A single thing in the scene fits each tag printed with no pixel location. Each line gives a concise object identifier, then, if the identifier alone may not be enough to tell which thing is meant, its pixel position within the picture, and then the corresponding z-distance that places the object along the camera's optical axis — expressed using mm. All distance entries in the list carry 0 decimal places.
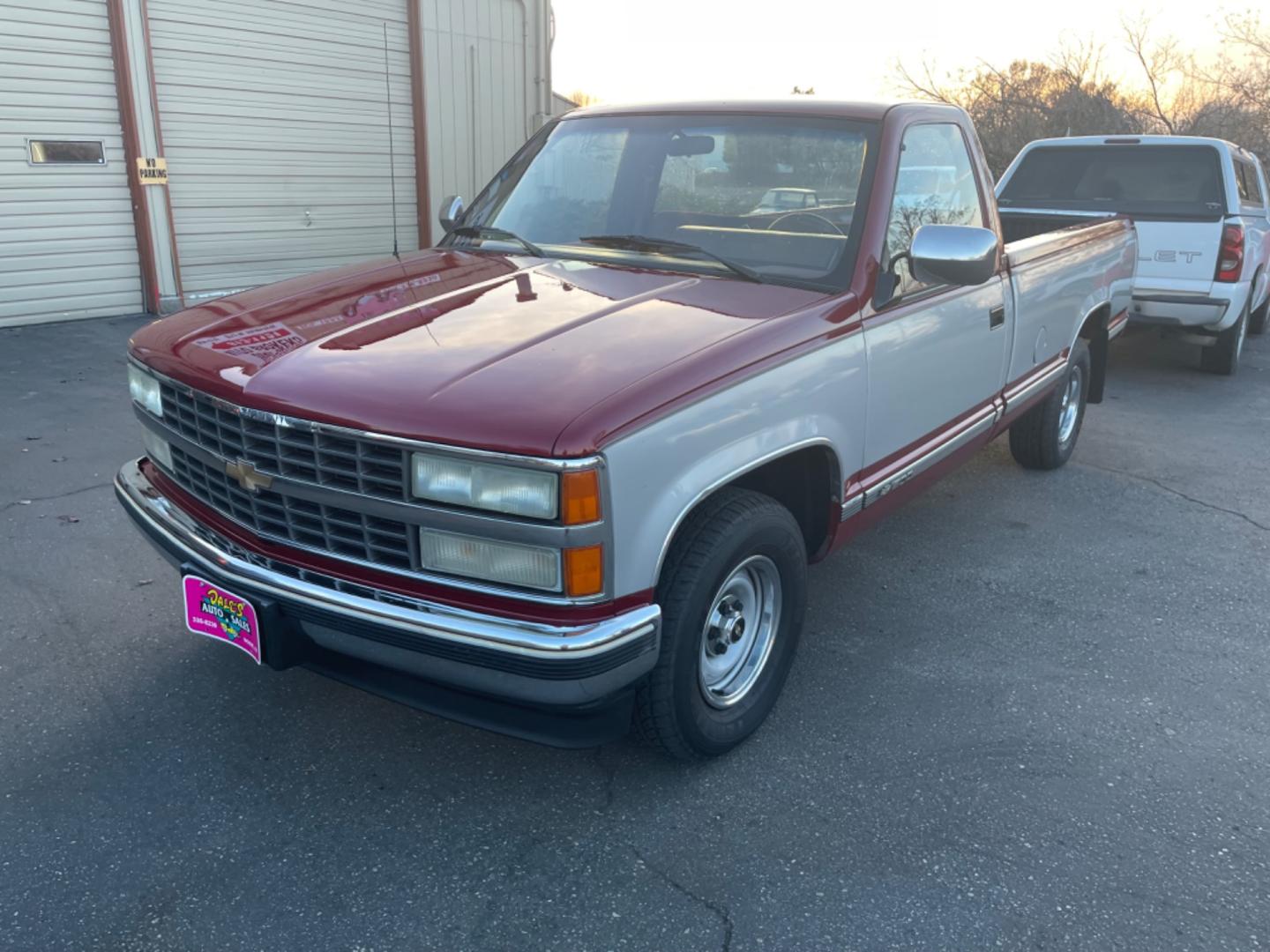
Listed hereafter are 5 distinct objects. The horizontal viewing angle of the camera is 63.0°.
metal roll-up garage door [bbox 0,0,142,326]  8555
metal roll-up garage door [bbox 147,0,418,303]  9695
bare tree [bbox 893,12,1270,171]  17562
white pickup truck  7976
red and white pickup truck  2398
